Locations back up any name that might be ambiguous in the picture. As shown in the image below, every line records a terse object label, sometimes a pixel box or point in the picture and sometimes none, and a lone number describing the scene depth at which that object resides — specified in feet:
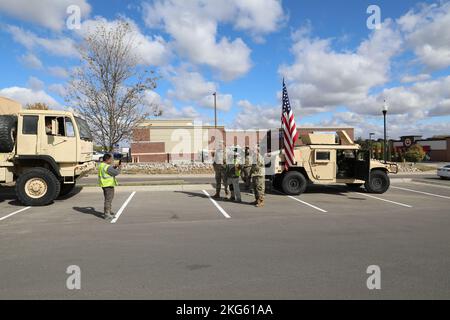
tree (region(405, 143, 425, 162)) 128.36
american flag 43.91
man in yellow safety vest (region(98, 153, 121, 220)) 28.94
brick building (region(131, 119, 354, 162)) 148.87
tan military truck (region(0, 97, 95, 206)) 35.94
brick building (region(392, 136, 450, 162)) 169.89
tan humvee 44.34
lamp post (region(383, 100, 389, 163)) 64.52
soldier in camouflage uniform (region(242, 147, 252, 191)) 39.40
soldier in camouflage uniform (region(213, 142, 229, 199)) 39.49
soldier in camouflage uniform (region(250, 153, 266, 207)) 35.42
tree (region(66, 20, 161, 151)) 64.64
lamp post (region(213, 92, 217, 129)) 145.69
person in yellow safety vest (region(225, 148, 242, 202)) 39.06
